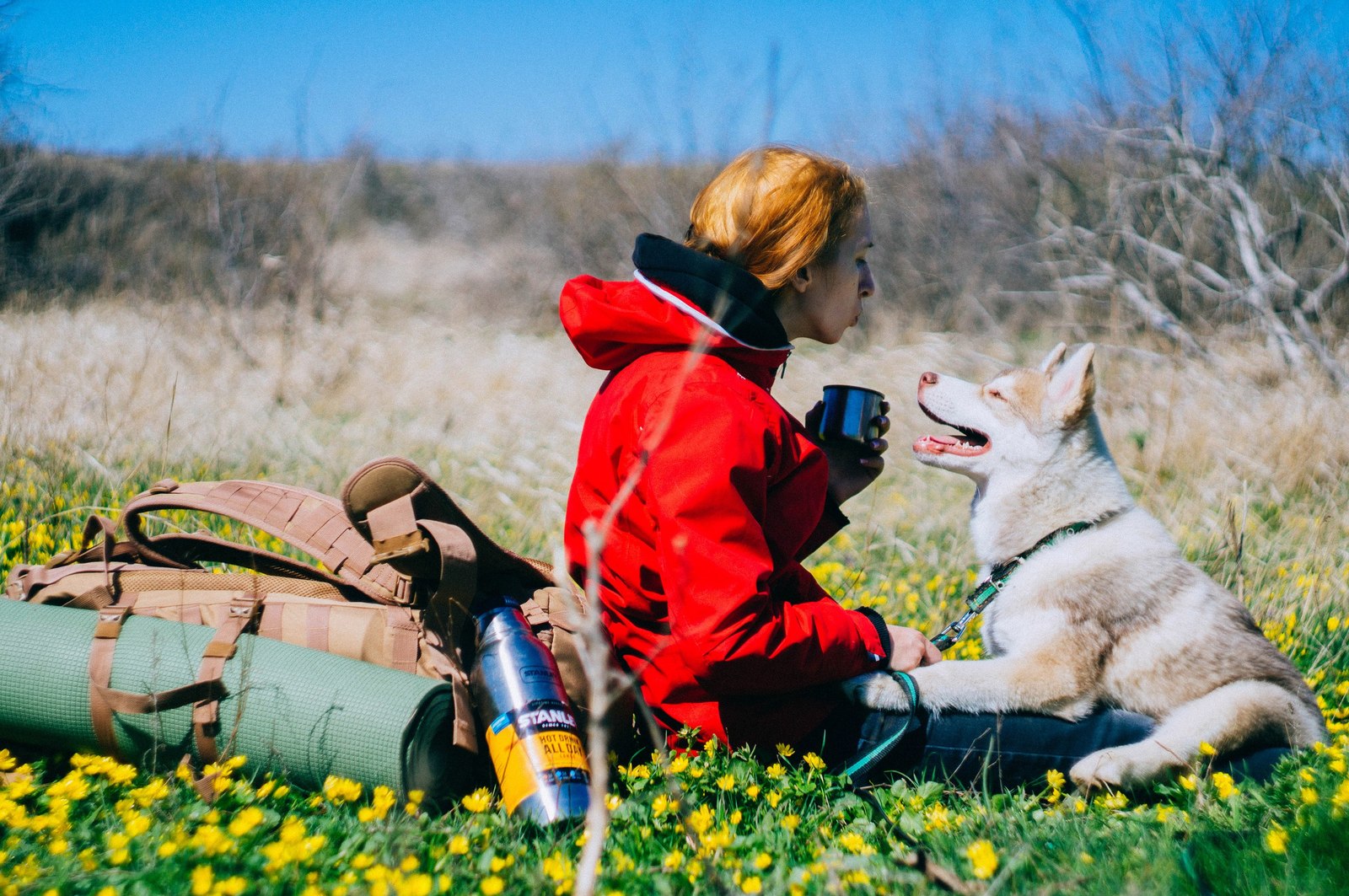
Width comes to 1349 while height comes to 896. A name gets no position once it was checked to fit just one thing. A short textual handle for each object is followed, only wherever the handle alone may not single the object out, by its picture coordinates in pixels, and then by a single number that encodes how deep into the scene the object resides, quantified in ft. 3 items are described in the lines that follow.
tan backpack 7.72
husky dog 9.12
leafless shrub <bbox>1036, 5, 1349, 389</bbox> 26.66
